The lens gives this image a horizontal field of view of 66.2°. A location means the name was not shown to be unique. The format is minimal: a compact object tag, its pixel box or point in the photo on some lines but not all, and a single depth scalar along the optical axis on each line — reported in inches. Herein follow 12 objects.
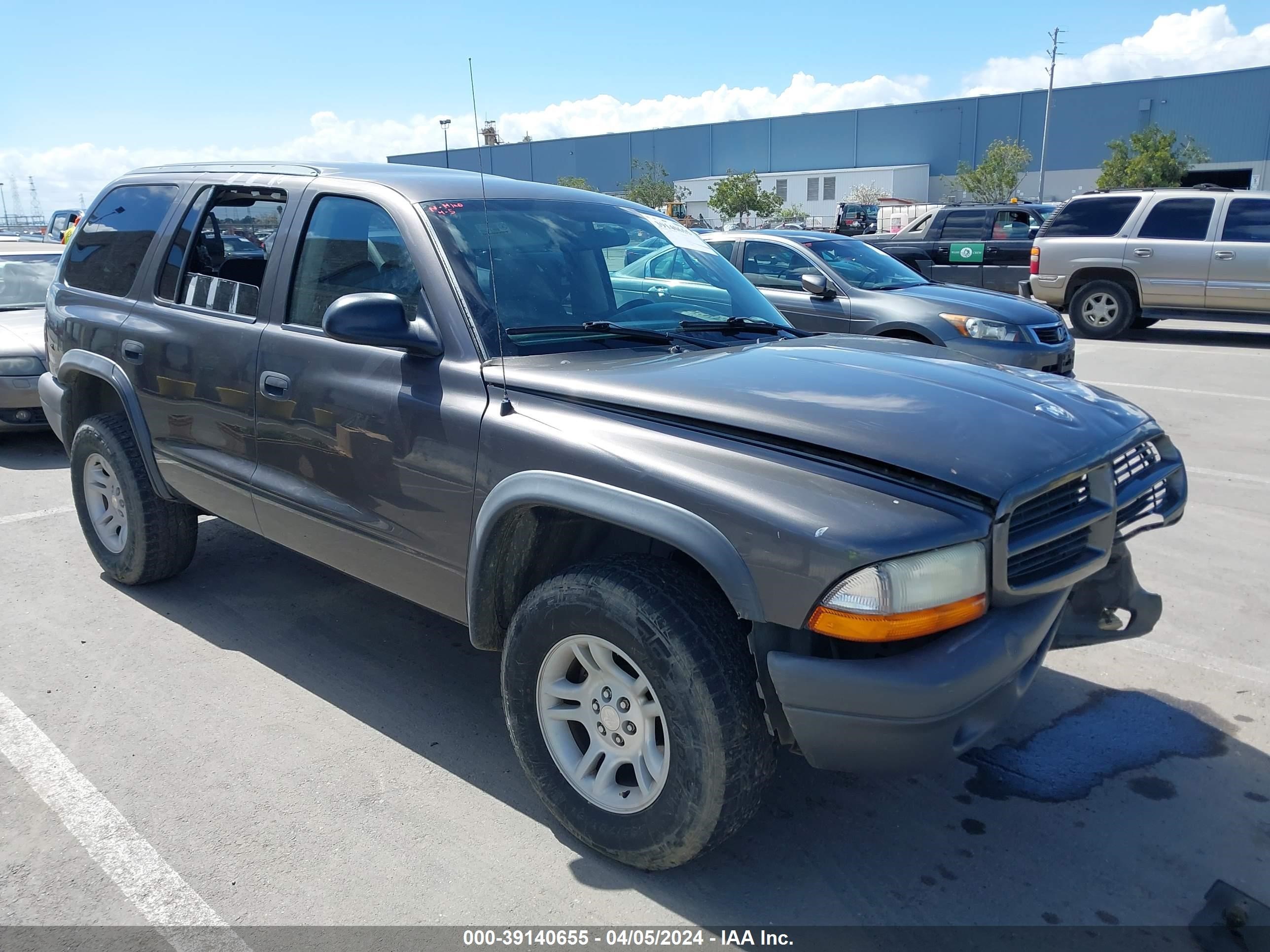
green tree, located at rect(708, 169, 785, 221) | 2188.7
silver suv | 493.0
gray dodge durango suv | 89.7
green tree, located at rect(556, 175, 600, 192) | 2030.0
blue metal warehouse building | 2129.7
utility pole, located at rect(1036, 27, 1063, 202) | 2188.7
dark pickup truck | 632.4
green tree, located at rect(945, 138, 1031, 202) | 2076.8
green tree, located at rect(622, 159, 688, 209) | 2281.0
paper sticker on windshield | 159.0
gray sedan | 314.5
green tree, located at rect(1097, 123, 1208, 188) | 1784.0
